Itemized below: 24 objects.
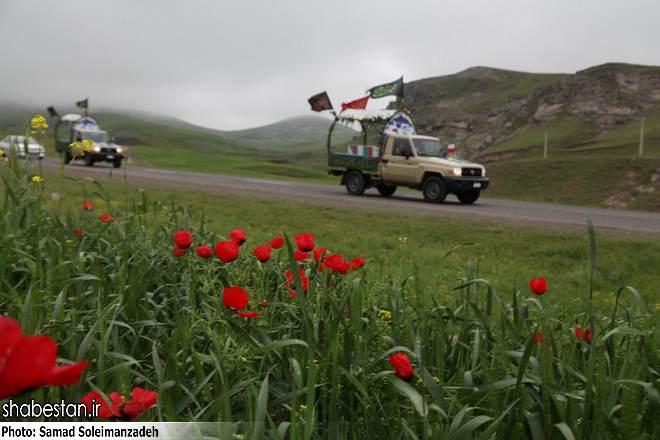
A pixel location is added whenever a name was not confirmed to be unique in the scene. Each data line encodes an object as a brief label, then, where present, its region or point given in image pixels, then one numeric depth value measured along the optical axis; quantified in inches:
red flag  652.1
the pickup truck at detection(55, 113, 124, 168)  939.3
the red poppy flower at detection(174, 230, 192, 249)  87.8
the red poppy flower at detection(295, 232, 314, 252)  84.9
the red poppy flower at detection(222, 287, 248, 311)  62.1
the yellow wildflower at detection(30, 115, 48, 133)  104.6
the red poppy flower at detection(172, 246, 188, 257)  92.2
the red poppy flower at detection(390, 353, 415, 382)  53.0
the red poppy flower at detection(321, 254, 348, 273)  74.4
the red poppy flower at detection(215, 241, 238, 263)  74.3
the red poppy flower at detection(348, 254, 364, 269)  89.3
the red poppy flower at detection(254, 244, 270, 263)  80.3
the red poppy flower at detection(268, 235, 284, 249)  95.6
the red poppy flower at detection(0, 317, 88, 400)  24.9
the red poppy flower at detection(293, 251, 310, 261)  88.2
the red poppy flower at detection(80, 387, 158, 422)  41.5
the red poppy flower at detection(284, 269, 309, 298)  79.7
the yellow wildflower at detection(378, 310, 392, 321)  79.9
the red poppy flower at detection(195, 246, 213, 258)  82.5
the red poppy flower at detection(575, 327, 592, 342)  74.6
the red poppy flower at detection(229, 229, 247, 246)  90.6
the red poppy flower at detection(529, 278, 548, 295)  79.0
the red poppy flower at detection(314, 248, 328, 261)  93.1
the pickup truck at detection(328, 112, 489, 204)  542.0
